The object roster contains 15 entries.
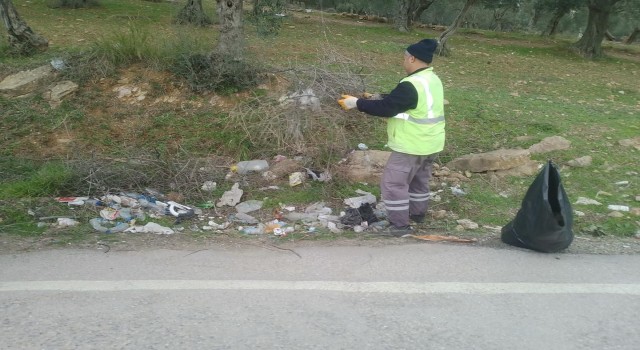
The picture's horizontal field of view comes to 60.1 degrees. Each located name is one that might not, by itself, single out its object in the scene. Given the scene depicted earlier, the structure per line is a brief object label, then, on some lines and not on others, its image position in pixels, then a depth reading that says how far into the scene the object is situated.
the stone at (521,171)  6.69
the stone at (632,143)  7.77
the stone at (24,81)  8.12
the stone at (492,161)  6.70
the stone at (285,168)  6.41
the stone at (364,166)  6.37
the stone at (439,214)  5.54
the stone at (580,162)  6.95
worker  4.71
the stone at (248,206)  5.66
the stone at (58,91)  7.91
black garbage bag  4.40
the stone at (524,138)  7.82
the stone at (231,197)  5.79
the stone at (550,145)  7.40
